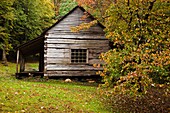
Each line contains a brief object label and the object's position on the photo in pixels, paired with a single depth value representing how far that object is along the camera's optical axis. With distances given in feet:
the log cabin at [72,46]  72.84
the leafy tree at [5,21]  91.00
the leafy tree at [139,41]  34.22
